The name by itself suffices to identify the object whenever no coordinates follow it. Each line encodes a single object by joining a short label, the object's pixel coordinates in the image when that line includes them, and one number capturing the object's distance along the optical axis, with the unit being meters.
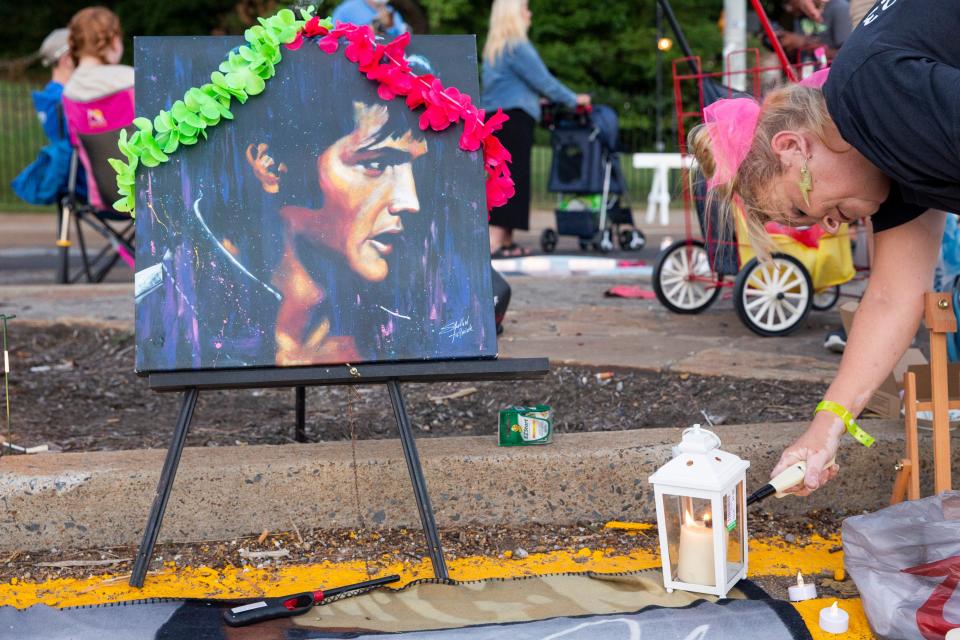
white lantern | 2.57
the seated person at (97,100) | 6.89
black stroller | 9.83
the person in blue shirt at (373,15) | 7.20
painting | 2.76
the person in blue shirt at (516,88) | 8.88
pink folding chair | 6.86
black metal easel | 2.66
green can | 3.19
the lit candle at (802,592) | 2.70
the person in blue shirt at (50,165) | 7.23
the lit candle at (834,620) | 2.53
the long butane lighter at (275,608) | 2.54
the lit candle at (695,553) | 2.65
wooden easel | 2.71
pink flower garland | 2.87
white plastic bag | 2.36
